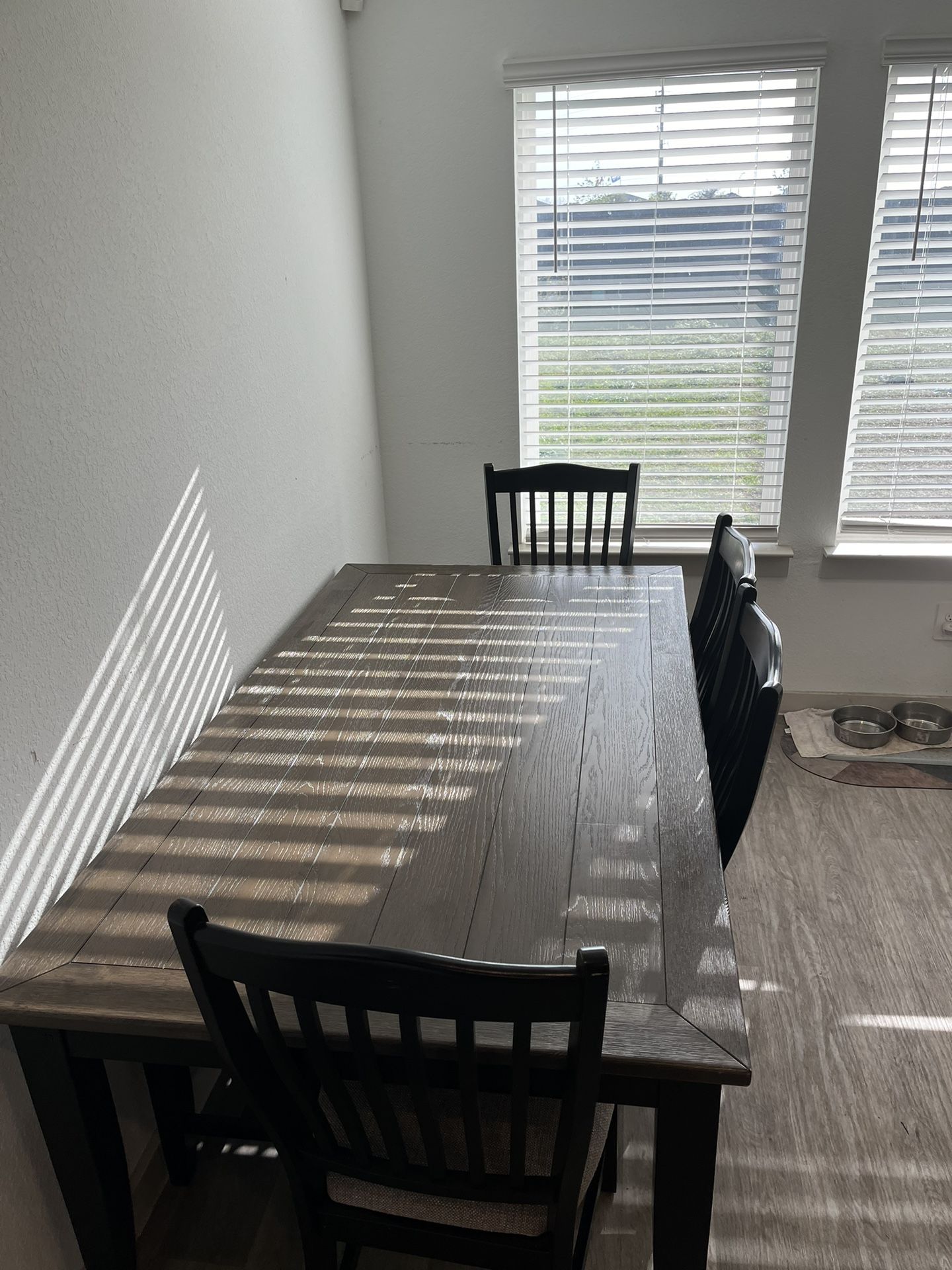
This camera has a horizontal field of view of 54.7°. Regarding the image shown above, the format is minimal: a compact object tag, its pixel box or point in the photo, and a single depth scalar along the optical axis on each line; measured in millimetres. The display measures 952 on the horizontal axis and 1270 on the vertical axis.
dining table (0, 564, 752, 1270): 1109
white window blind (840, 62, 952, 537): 2686
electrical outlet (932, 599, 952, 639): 3080
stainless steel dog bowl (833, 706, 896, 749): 3004
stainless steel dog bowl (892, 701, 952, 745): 2996
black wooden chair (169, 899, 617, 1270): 878
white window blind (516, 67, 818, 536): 2762
